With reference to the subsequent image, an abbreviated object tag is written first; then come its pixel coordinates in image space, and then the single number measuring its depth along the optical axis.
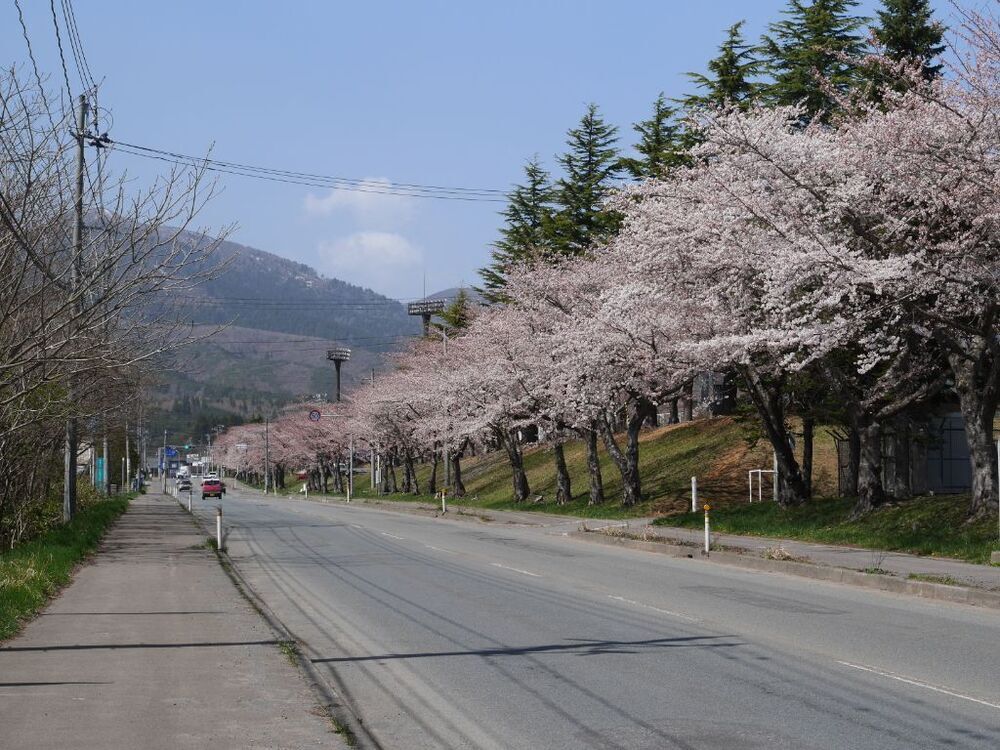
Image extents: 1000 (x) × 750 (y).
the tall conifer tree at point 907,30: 44.12
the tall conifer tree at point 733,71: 51.69
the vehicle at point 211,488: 100.81
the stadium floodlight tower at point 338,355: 147.38
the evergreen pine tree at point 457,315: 74.94
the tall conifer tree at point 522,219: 70.12
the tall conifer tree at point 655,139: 55.19
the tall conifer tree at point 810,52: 48.66
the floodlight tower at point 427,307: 109.32
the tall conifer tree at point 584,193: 60.09
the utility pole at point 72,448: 26.61
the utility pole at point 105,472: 70.74
